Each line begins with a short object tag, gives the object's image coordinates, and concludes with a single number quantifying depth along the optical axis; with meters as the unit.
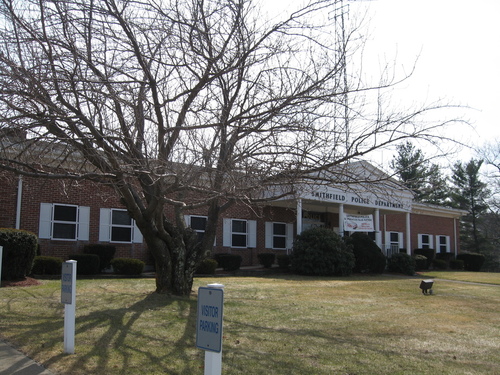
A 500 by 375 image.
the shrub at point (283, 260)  22.55
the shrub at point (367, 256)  23.05
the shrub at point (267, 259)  23.42
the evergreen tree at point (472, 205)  53.22
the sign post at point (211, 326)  4.14
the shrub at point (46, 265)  15.62
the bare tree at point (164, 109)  8.22
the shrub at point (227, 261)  21.41
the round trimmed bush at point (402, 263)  24.77
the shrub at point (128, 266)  17.28
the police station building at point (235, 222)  17.78
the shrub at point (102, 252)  18.58
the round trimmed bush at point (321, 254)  20.59
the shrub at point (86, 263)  17.17
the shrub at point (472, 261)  35.62
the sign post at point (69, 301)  6.25
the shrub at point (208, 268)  18.39
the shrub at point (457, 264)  34.34
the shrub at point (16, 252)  12.97
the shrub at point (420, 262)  28.12
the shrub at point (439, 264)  31.91
